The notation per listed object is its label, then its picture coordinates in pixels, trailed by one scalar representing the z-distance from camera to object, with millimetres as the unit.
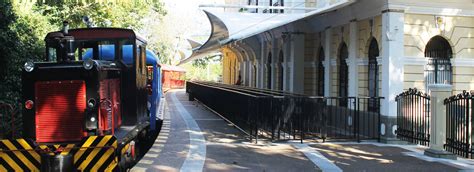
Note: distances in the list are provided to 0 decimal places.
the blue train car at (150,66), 9281
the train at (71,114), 6832
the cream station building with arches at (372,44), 12703
